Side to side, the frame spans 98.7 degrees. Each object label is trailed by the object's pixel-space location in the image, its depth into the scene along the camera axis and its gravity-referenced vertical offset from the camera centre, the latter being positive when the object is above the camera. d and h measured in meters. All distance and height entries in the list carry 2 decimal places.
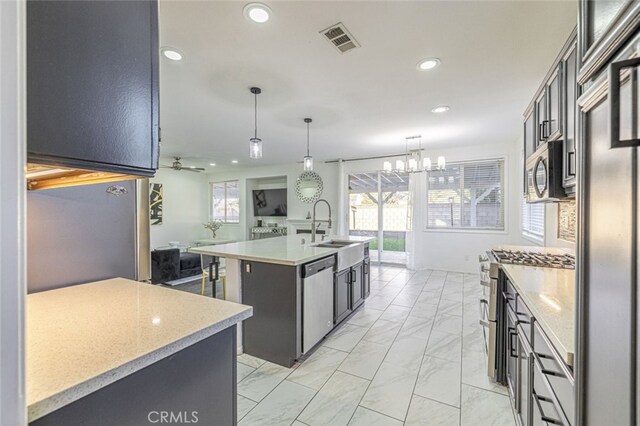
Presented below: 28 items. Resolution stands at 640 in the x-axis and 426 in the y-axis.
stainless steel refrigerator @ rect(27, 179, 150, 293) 1.29 -0.12
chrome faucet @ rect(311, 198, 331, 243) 3.40 -0.31
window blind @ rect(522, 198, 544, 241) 3.84 -0.16
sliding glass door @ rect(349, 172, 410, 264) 6.35 +0.00
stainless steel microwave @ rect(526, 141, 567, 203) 1.69 +0.25
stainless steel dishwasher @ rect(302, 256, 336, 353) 2.35 -0.82
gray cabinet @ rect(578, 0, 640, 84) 0.50 +0.38
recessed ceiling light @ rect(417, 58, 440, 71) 2.25 +1.24
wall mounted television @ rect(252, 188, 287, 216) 7.93 +0.28
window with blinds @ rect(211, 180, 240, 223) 8.66 +0.34
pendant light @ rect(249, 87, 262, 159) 2.78 +0.68
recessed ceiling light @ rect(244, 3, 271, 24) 1.65 +1.23
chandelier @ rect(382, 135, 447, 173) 4.17 +0.74
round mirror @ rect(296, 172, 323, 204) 7.19 +0.65
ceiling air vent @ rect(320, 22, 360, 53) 1.85 +1.23
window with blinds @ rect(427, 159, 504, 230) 5.30 +0.30
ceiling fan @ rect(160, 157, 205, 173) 5.92 +0.99
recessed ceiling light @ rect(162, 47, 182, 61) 2.11 +1.25
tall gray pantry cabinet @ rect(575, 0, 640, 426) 0.51 -0.02
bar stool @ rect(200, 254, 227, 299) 3.88 -0.81
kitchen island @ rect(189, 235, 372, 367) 2.28 -0.73
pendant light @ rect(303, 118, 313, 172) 3.44 +0.60
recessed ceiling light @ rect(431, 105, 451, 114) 3.30 +1.25
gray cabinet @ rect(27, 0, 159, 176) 0.55 +0.29
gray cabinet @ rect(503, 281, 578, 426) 0.89 -0.66
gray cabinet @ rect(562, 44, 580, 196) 1.50 +0.53
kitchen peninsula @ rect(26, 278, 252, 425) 0.64 -0.38
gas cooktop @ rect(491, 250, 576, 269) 1.99 -0.38
